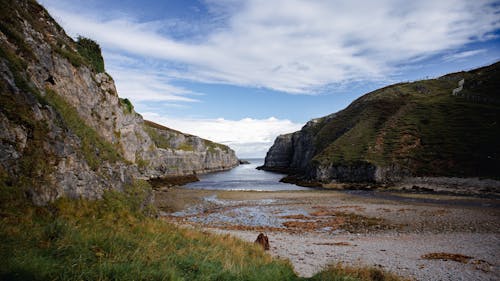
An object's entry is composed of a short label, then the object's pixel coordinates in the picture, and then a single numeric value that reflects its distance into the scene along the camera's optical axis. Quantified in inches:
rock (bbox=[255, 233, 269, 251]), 666.8
